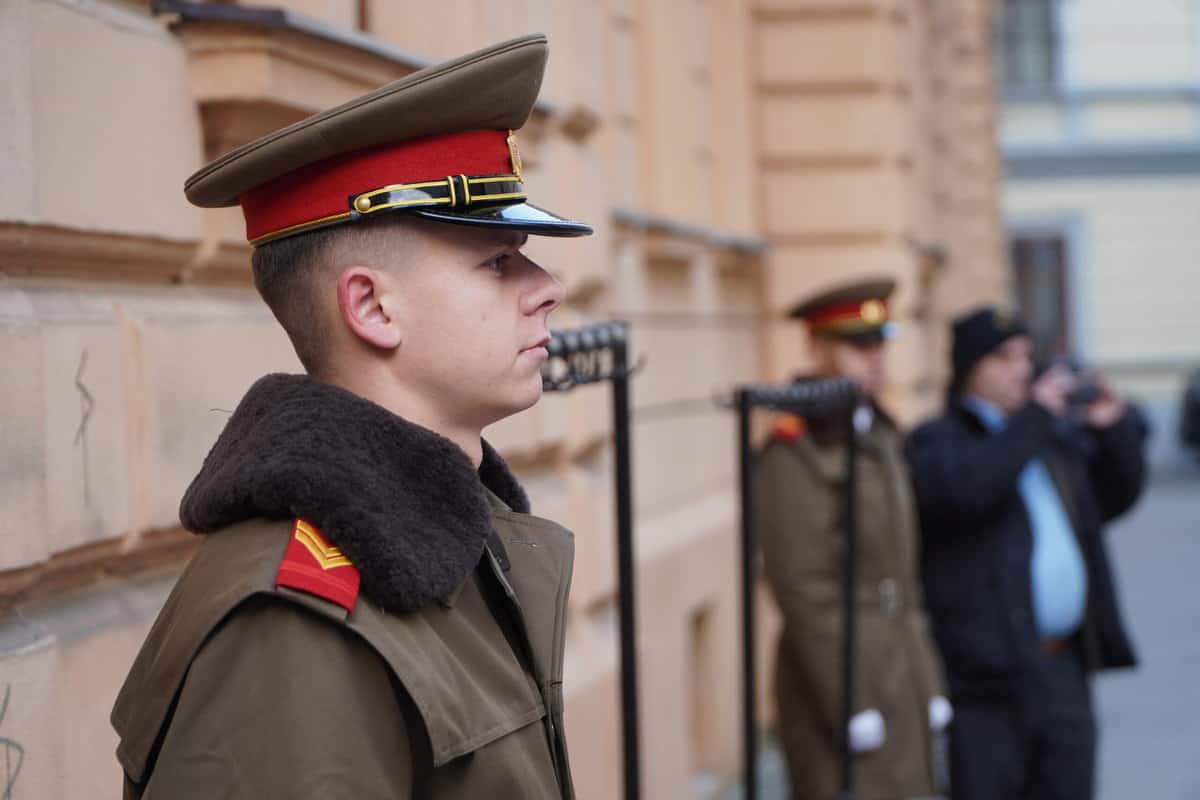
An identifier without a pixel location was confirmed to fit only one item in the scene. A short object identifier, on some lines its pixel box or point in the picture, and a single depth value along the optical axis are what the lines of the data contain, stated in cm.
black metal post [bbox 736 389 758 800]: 423
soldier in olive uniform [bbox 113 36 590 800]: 164
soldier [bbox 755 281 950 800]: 542
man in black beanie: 558
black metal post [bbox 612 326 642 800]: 304
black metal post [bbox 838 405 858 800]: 512
